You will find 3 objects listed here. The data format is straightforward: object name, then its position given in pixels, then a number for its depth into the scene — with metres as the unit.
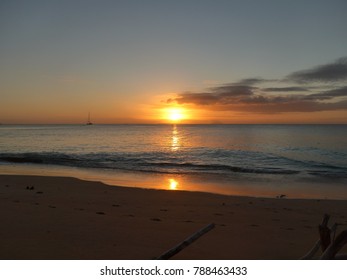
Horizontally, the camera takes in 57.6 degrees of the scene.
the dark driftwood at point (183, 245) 3.92
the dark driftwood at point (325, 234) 4.16
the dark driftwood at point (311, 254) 4.21
